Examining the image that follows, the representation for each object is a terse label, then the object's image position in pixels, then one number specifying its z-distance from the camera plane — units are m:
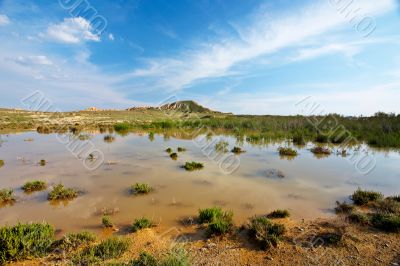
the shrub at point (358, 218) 5.05
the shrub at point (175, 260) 3.26
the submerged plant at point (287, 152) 13.17
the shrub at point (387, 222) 4.77
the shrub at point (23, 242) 3.90
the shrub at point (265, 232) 4.36
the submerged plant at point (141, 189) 7.20
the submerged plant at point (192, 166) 10.07
